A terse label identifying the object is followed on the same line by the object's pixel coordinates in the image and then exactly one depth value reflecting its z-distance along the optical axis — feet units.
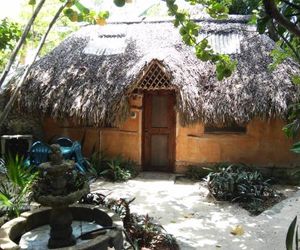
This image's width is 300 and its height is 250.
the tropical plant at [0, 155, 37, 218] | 16.17
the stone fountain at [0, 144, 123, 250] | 12.60
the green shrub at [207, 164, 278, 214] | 22.82
